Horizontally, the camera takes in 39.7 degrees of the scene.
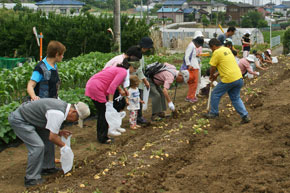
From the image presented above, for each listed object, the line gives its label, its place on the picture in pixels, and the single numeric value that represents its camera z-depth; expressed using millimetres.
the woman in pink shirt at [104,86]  6688
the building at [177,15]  75875
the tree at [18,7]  42538
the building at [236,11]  77688
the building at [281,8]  139775
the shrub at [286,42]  26855
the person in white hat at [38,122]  4883
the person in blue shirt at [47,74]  5570
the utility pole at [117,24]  15422
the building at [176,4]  87875
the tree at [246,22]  63938
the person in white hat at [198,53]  10320
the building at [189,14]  74044
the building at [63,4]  59684
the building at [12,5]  52038
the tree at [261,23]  65688
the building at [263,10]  99750
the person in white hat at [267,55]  17766
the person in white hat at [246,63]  11334
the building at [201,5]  89875
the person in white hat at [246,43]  15625
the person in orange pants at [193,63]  10133
